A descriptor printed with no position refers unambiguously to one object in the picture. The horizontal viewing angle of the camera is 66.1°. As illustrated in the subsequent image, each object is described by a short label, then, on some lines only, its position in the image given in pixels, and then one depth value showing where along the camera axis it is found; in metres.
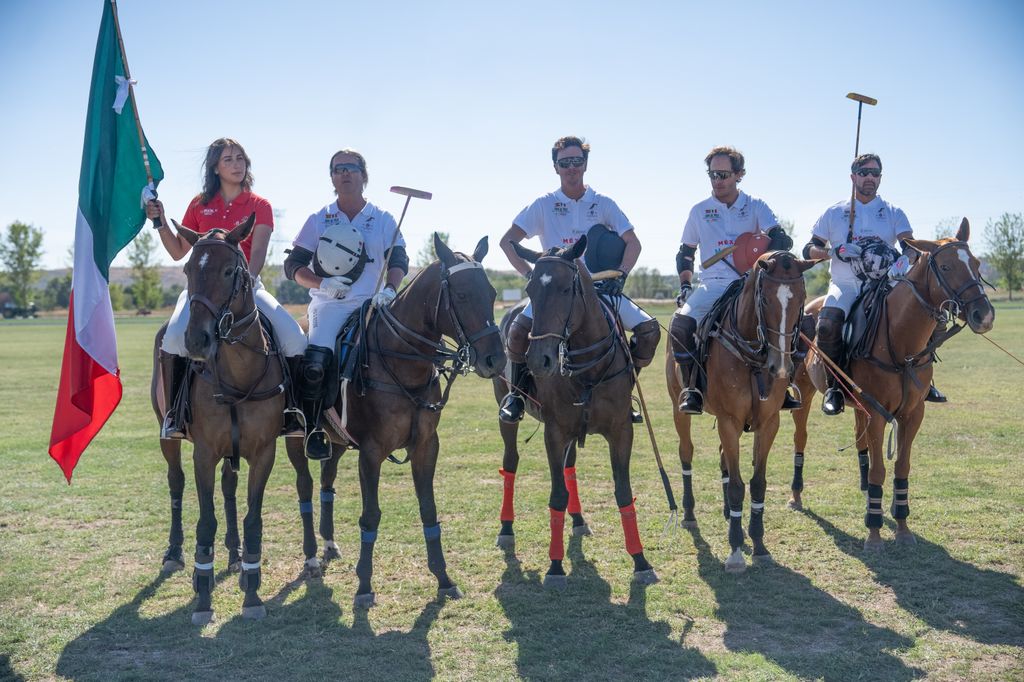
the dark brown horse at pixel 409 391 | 5.56
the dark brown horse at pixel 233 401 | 5.01
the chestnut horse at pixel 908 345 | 6.49
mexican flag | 5.90
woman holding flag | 5.64
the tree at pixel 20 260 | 78.44
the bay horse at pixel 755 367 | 5.86
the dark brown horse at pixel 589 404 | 5.97
